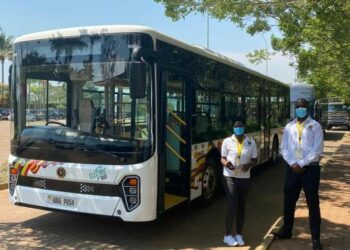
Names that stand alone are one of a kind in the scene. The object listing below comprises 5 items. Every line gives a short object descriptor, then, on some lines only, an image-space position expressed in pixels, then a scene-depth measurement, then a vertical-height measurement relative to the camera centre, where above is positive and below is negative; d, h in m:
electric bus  6.45 -0.21
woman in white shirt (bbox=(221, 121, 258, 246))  6.65 -0.95
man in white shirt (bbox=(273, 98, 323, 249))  6.19 -0.64
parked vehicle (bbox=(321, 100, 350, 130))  42.59 -0.66
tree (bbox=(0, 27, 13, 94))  72.04 +9.92
